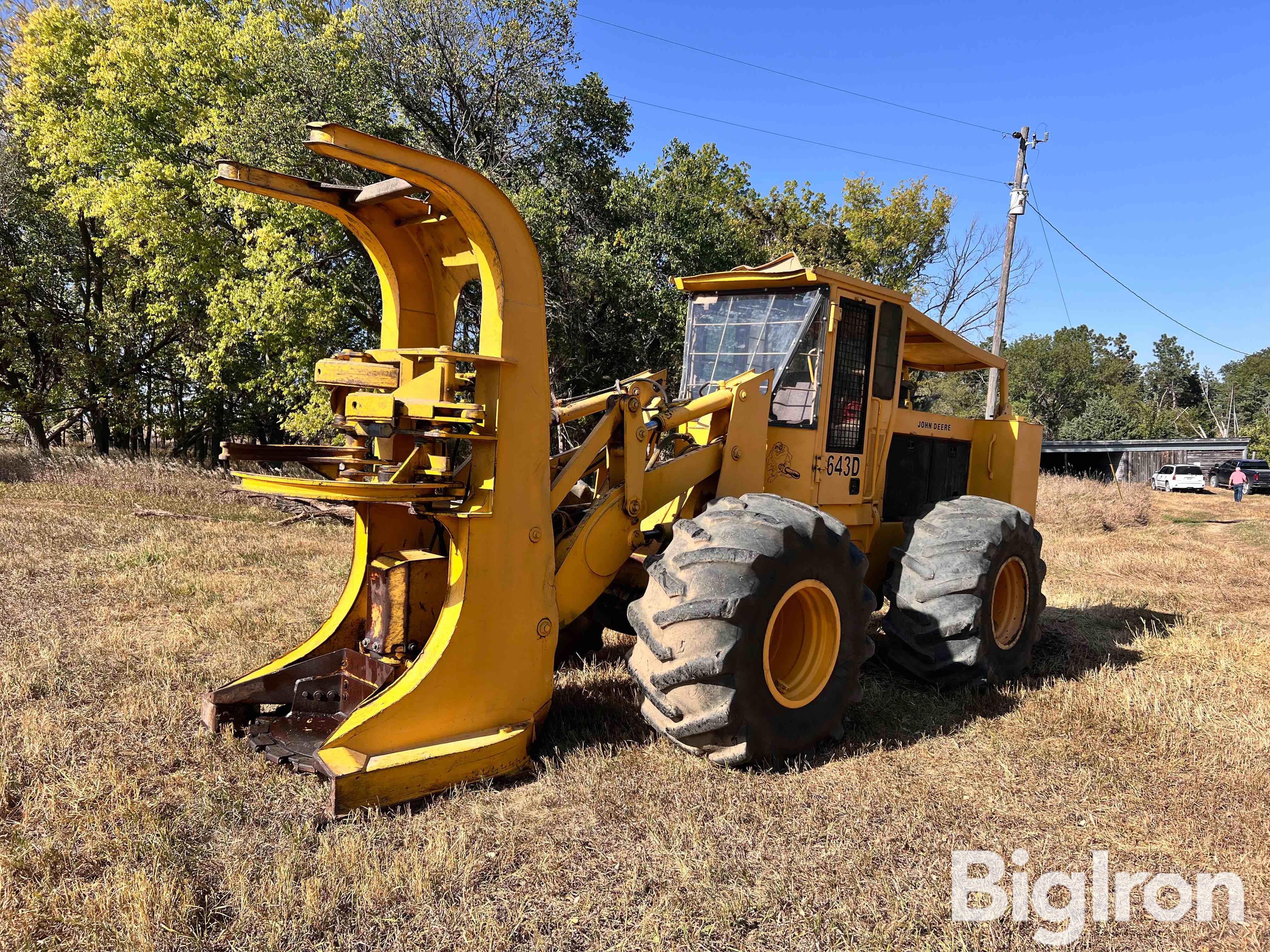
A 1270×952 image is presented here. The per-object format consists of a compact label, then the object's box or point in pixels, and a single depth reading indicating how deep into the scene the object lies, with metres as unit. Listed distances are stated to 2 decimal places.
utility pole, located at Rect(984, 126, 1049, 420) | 20.50
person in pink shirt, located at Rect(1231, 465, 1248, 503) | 31.78
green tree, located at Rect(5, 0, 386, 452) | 14.95
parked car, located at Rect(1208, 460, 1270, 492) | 35.44
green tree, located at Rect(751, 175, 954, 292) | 27.75
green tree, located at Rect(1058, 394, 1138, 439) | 49.00
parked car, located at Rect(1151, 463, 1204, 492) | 35.84
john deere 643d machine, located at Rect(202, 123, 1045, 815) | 4.00
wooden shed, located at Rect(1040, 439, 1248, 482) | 35.94
